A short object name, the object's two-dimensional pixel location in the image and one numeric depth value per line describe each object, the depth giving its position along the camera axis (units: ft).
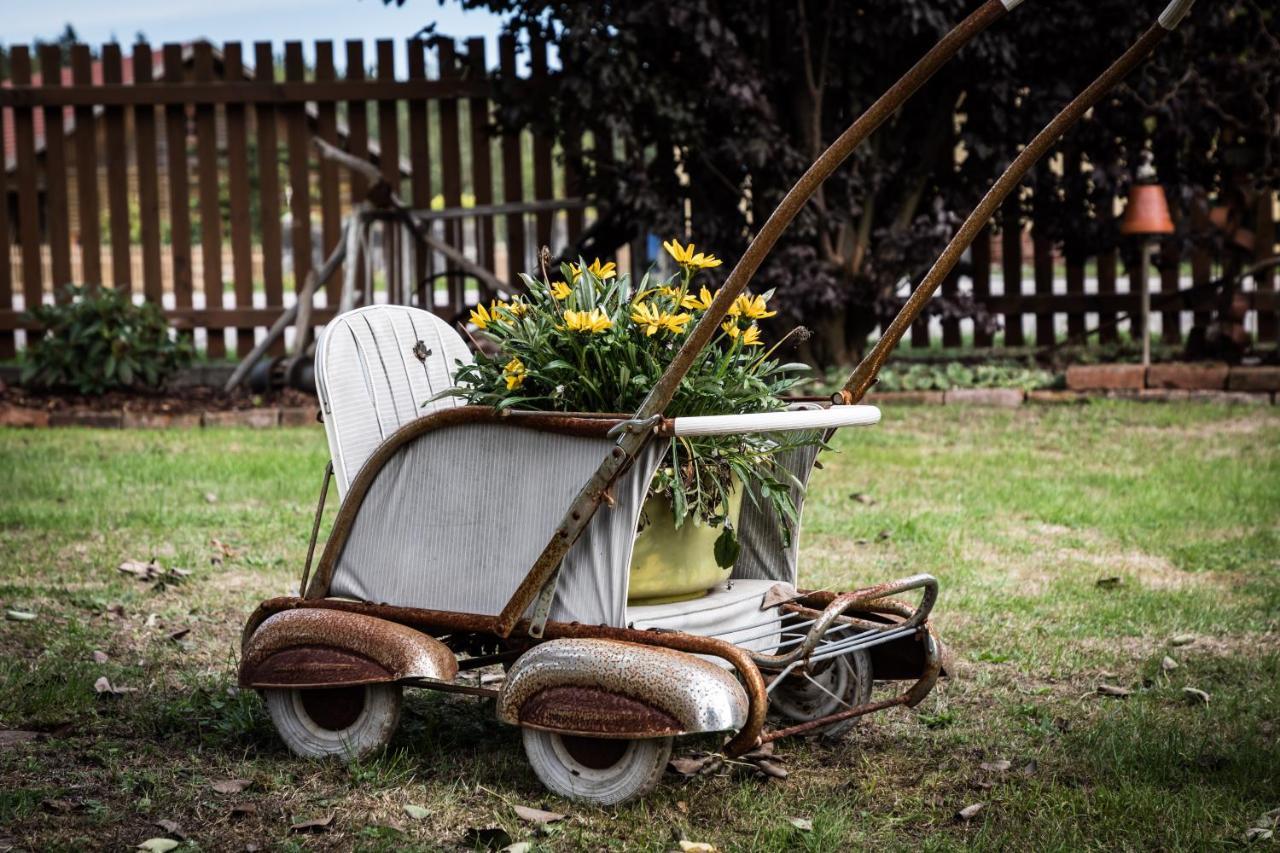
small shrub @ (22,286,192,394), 28.86
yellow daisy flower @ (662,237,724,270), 9.78
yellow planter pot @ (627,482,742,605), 10.04
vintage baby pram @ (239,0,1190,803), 9.01
